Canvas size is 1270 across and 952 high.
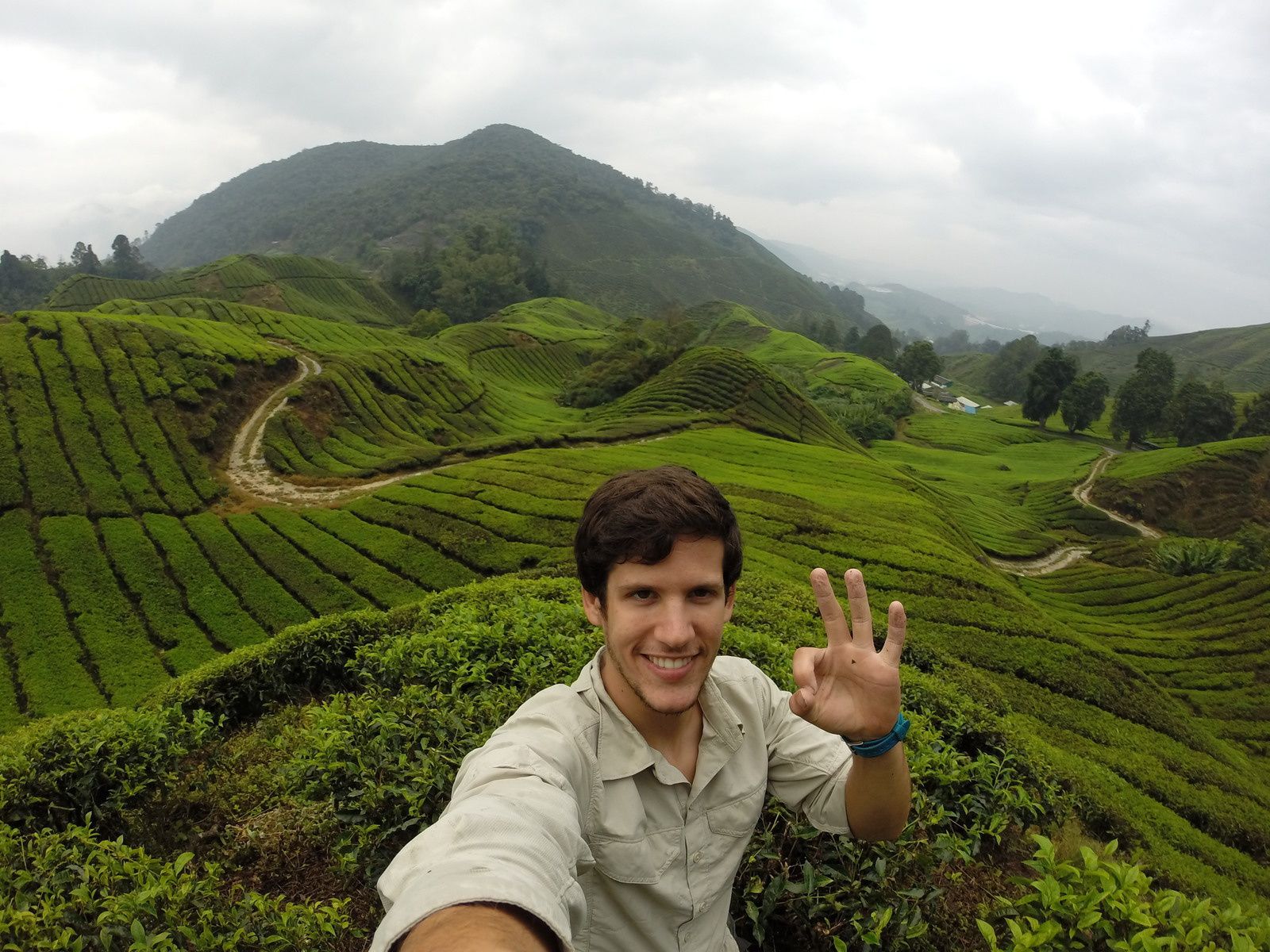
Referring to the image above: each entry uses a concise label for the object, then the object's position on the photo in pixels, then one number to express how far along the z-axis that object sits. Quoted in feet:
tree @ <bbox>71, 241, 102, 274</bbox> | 295.69
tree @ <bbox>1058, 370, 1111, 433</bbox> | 201.45
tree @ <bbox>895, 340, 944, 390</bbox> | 278.05
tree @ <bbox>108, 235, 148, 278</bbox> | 295.48
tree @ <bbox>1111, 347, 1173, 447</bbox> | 192.75
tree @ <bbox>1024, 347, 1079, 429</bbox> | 205.36
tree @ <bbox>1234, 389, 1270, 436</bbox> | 183.32
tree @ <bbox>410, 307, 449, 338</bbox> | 245.86
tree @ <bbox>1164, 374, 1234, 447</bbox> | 183.42
